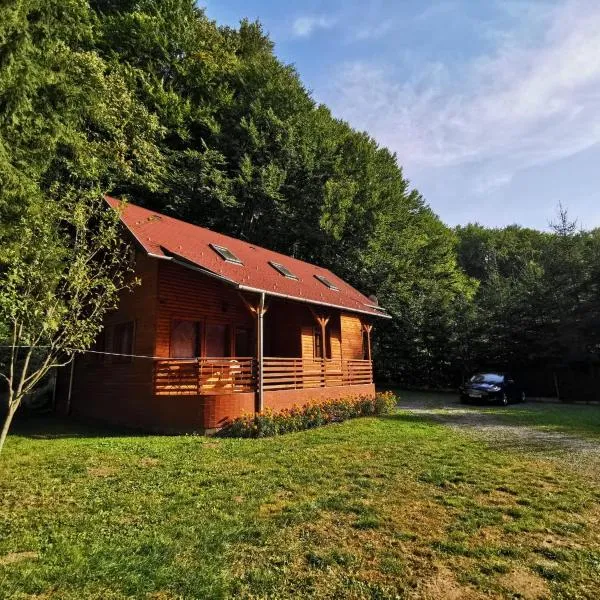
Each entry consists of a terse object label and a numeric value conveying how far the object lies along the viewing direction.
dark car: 18.56
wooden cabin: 11.19
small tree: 6.25
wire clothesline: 11.18
